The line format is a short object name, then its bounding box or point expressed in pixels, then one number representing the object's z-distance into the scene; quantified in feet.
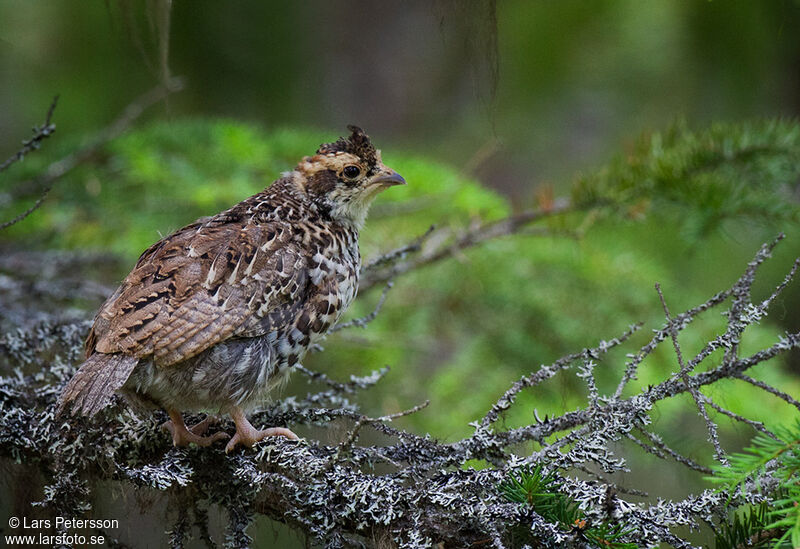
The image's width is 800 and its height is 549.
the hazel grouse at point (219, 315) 18.54
